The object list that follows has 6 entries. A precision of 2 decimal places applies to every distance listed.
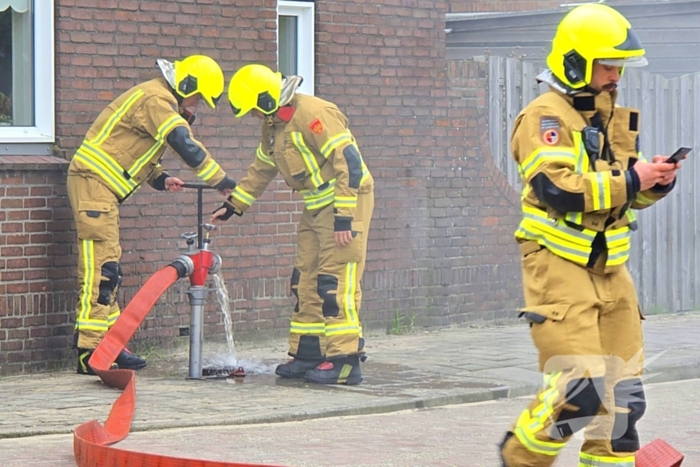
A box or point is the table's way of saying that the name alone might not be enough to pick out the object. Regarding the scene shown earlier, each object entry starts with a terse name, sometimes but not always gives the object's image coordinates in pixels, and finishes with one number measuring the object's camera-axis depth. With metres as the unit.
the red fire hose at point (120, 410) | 9.53
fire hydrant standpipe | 14.19
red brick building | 14.91
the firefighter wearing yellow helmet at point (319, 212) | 13.92
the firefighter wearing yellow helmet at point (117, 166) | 14.41
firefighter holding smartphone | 7.95
